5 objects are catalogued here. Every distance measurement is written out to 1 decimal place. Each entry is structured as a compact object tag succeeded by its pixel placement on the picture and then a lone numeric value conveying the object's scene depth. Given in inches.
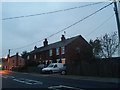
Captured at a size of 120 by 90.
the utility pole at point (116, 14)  303.7
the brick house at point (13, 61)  1346.8
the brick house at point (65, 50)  784.1
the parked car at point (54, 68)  583.9
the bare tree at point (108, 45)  670.8
